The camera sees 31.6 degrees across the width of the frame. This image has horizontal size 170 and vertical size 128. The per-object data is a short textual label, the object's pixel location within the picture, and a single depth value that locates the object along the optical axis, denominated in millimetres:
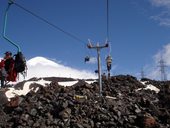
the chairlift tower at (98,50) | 21262
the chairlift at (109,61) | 23002
